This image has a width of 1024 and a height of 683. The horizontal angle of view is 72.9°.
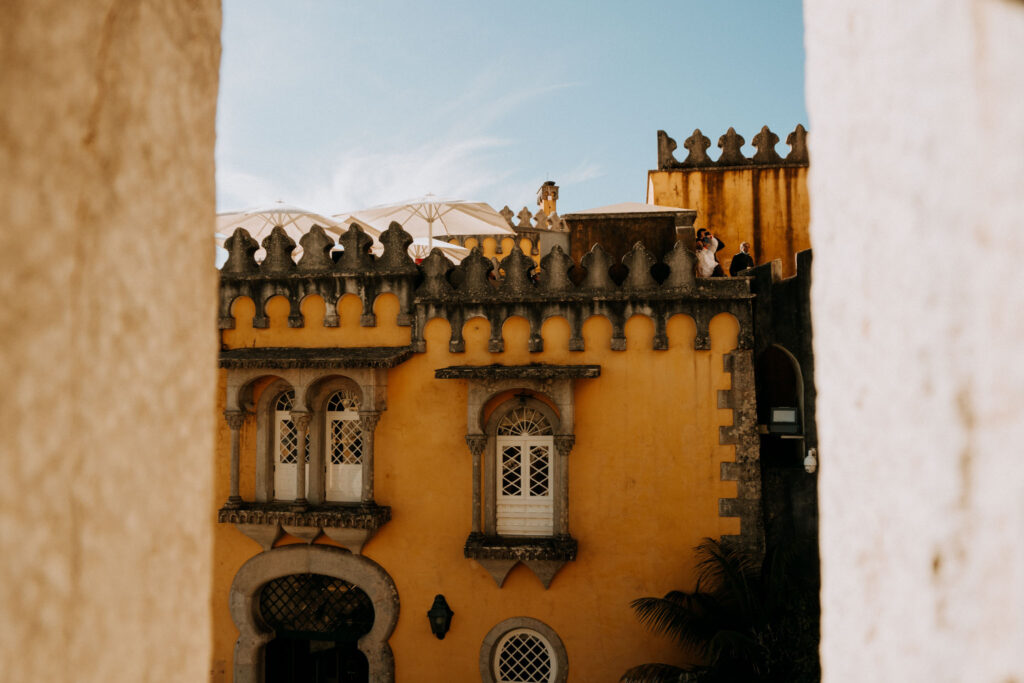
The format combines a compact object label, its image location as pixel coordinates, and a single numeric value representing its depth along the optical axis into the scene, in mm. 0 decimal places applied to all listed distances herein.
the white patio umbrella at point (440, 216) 14508
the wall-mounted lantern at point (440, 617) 8250
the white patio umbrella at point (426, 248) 12391
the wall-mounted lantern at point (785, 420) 8070
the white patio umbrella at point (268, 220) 10988
